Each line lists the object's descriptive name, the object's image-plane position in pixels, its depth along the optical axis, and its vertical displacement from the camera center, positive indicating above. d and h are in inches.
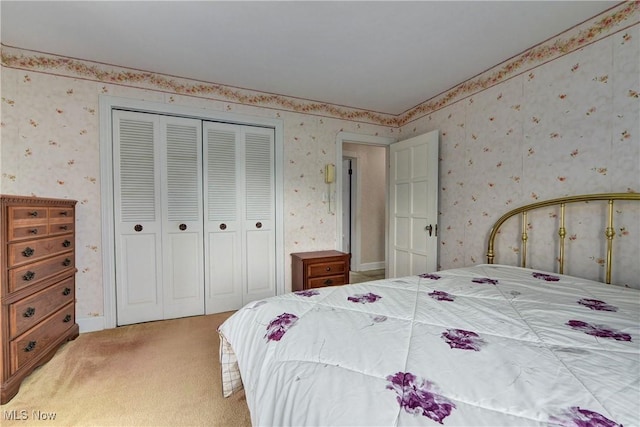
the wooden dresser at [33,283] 62.7 -19.4
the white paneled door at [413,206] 115.0 +1.3
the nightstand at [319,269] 112.7 -25.2
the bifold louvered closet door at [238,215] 112.1 -2.8
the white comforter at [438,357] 25.1 -17.4
